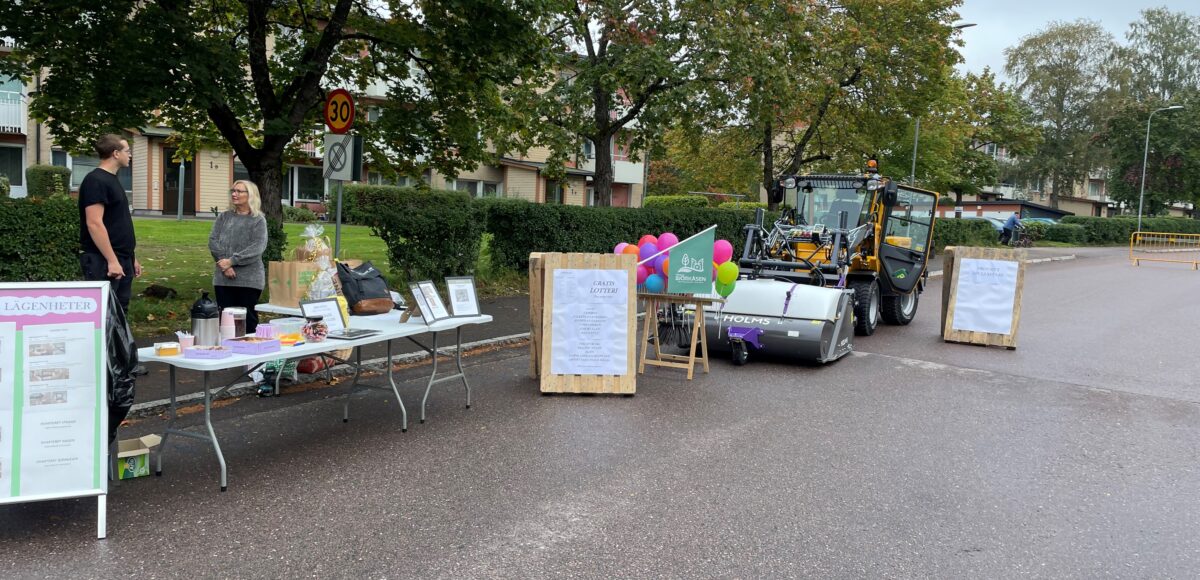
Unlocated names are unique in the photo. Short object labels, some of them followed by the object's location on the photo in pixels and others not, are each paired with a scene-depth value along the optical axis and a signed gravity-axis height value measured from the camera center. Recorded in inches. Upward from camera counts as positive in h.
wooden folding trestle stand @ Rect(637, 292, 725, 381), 339.3 -41.4
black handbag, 273.9 -25.4
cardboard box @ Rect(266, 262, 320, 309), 288.8 -25.3
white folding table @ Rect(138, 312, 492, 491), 189.1 -34.6
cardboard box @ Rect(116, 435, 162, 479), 197.3 -59.4
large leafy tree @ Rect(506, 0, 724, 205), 616.7 +111.5
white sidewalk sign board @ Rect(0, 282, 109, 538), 164.4 -38.1
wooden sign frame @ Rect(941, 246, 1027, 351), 452.4 -28.4
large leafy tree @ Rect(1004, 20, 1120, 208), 2501.2 +455.3
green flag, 336.5 -17.3
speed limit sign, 374.6 +42.2
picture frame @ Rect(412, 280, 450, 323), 256.8 -26.5
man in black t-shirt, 231.5 -7.1
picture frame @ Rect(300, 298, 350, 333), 227.9 -27.4
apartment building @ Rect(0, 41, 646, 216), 1176.8 +47.9
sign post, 370.9 +29.8
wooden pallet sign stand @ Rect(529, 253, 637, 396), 306.2 -36.3
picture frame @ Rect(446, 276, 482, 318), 274.2 -26.1
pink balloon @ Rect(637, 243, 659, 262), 350.9 -10.9
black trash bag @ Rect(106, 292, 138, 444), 174.4 -33.2
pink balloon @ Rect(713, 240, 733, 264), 359.9 -10.2
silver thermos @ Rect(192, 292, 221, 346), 199.6 -27.8
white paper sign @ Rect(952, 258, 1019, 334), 456.8 -28.9
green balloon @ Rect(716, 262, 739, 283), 348.5 -17.9
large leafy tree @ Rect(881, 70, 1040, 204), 1220.5 +170.9
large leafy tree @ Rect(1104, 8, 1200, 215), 2245.3 +345.0
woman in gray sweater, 275.7 -12.4
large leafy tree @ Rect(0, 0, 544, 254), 371.2 +67.7
